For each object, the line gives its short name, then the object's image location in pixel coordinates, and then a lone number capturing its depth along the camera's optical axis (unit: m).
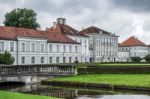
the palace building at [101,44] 101.88
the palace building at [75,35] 82.94
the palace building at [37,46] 61.19
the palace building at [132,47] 134.50
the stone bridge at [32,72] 33.31
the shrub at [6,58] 50.94
